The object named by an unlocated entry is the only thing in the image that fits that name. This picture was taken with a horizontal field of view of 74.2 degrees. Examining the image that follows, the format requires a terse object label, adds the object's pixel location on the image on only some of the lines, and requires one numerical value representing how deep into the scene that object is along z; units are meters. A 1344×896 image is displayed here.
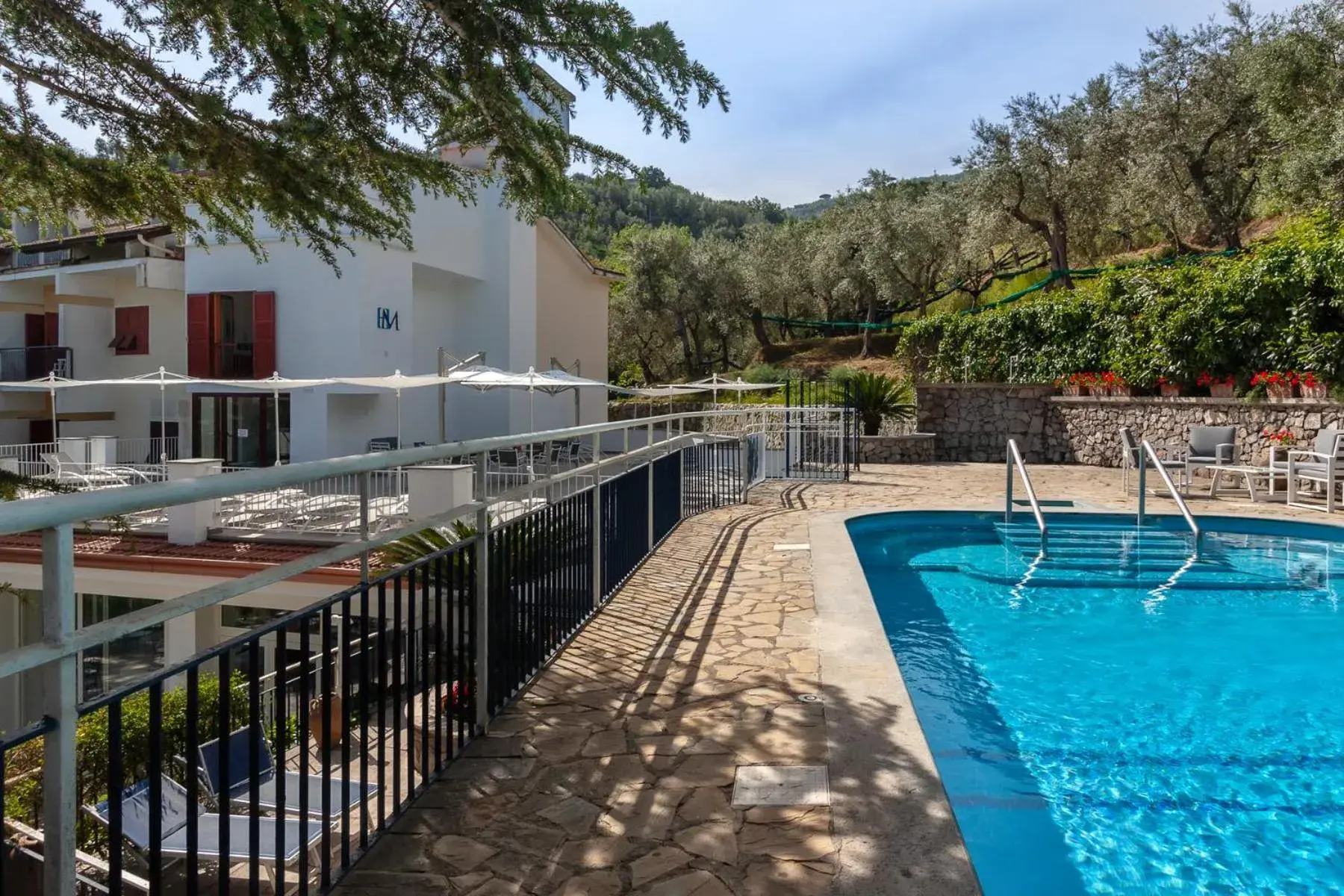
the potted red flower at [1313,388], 13.97
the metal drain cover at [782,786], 3.29
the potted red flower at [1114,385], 18.08
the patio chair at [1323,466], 11.46
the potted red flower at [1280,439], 13.75
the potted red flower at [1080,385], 18.78
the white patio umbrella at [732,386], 20.28
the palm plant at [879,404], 19.94
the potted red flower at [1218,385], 16.02
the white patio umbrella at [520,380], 16.42
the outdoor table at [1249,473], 12.50
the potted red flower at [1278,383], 14.58
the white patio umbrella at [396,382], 15.91
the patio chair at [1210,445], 14.16
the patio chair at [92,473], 13.52
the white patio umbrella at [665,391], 22.33
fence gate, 15.91
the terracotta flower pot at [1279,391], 14.61
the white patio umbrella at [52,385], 17.22
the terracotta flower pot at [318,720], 6.33
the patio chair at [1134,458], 13.31
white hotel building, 21.86
